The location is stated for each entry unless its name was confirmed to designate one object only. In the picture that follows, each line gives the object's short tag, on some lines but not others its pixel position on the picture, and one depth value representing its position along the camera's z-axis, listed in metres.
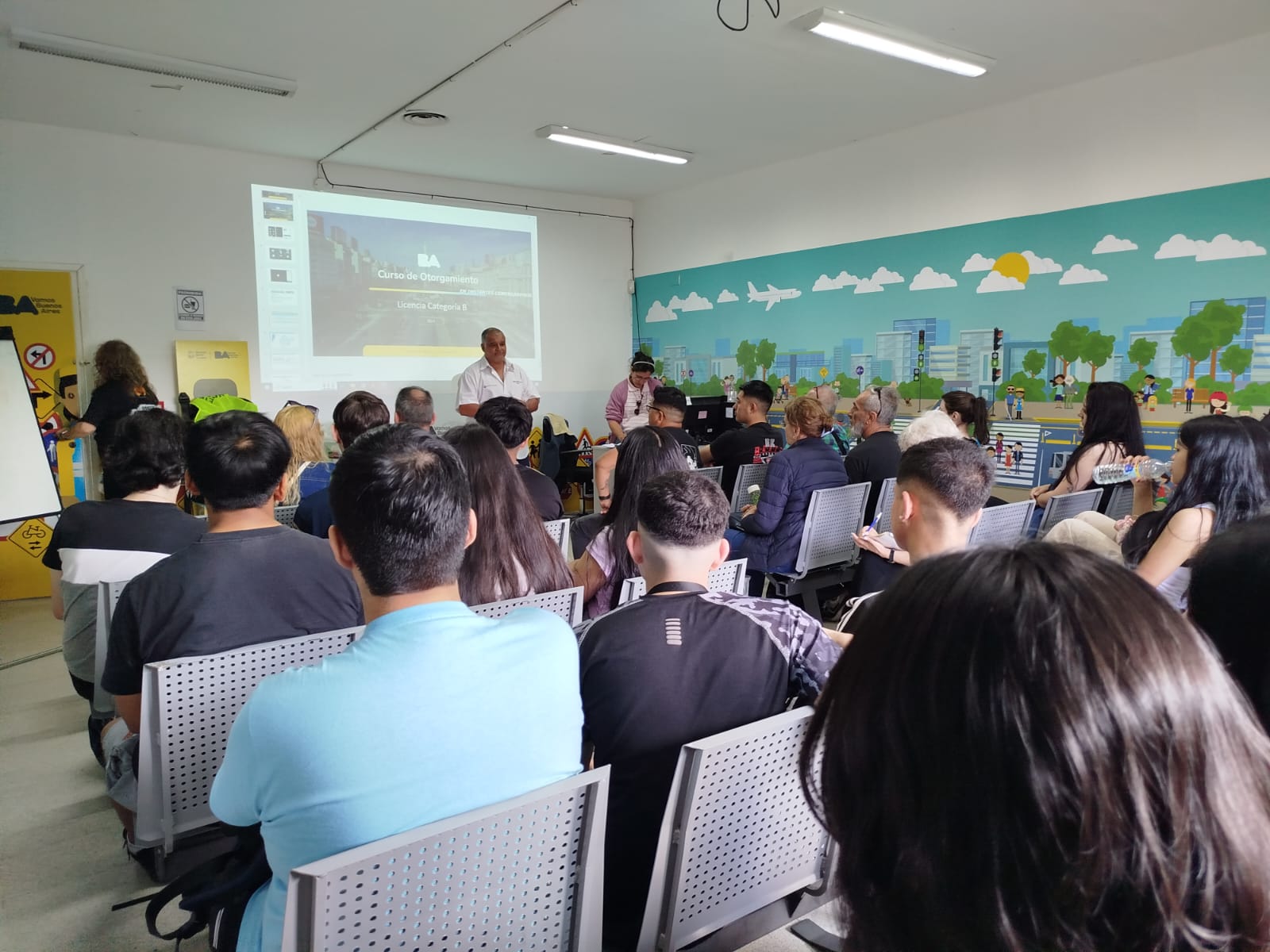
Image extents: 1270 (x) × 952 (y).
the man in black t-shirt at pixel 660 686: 1.42
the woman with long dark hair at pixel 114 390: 5.44
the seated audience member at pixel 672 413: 5.12
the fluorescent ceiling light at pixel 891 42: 4.02
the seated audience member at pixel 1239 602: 1.16
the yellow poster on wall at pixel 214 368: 6.36
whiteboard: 3.79
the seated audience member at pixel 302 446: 3.59
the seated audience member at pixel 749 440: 5.12
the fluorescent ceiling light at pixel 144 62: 4.21
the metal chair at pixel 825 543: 3.90
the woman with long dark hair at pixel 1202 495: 2.28
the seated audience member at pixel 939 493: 2.11
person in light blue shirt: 1.04
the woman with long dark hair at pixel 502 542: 2.25
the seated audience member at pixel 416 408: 4.26
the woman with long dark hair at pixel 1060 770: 0.49
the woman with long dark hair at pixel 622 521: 2.64
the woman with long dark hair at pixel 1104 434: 3.87
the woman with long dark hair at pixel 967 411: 4.84
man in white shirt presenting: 6.34
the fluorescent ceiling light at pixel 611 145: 6.06
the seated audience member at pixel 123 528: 2.47
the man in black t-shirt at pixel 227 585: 1.88
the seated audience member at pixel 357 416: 3.68
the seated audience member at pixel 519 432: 3.35
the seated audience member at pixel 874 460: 4.34
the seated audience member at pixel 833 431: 5.26
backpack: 1.26
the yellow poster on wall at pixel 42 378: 5.57
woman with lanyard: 7.68
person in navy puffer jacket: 3.88
